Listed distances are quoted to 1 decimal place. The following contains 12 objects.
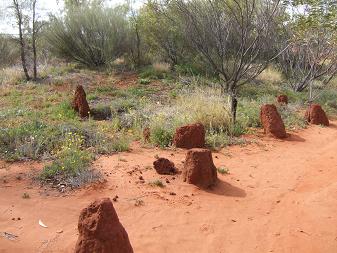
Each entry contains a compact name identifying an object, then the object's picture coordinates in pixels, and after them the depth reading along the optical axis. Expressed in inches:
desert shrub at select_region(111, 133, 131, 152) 269.7
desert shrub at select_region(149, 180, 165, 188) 209.9
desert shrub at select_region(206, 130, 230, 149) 289.0
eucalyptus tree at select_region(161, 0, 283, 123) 341.4
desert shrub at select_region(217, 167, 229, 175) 234.4
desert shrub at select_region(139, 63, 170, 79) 566.9
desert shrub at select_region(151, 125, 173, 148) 289.4
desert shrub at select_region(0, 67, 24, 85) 560.7
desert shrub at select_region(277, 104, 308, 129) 360.5
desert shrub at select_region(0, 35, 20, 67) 845.2
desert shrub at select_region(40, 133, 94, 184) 219.0
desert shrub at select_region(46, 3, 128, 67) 642.2
